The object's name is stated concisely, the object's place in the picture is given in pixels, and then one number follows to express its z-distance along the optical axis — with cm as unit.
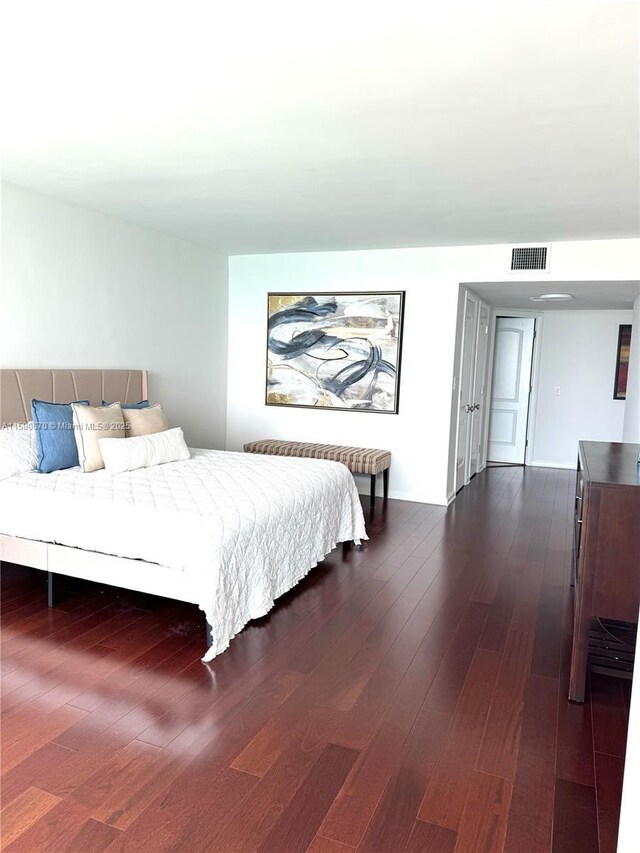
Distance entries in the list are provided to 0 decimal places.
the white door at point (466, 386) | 614
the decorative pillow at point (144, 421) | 435
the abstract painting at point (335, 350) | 587
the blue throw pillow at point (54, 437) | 380
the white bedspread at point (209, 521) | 276
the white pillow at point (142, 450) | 390
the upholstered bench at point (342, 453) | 542
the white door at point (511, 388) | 799
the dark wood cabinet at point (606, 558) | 230
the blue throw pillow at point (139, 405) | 451
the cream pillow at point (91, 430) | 390
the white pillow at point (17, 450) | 365
